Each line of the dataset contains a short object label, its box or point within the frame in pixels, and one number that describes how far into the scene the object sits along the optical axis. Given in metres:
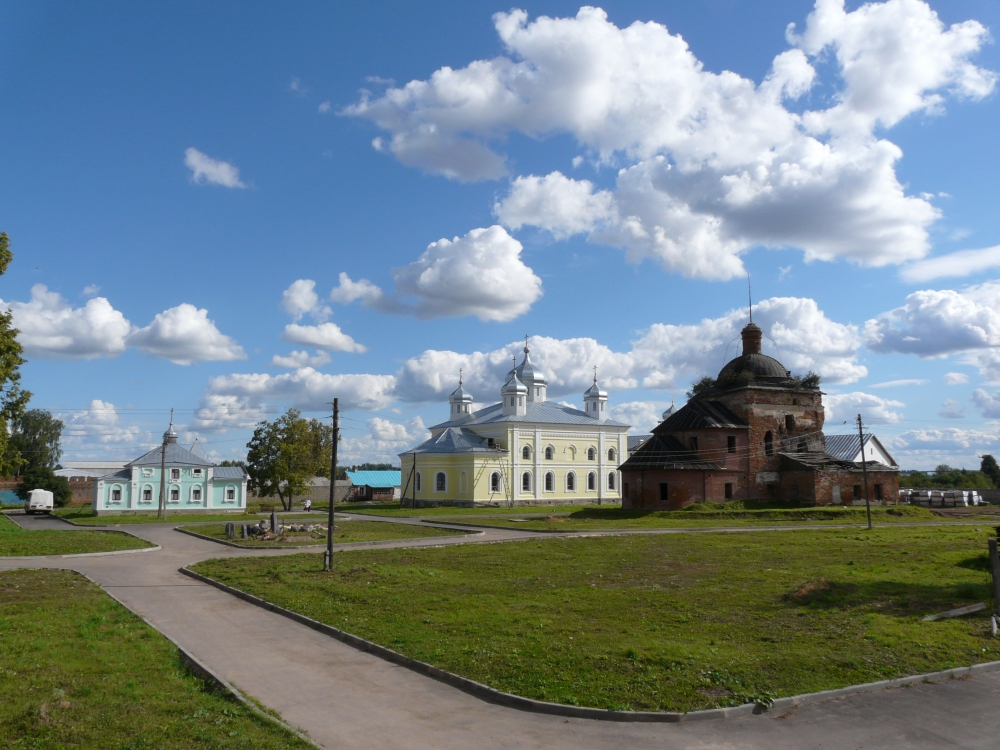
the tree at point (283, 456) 54.19
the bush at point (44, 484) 68.50
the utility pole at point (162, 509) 46.05
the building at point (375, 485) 80.25
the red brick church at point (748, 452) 47.72
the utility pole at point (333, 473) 20.19
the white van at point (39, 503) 57.59
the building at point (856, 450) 55.06
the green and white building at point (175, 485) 54.25
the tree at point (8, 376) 25.00
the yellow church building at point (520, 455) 60.22
